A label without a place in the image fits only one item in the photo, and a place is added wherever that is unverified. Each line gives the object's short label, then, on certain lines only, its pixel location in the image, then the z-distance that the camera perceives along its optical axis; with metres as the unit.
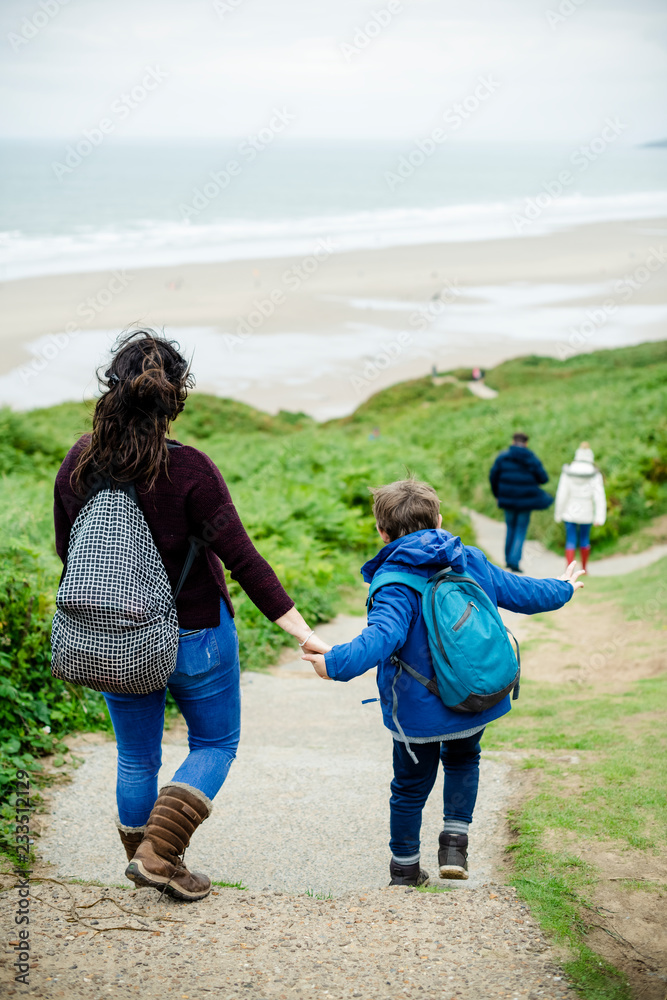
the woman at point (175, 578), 2.85
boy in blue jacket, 3.00
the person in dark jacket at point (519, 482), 10.16
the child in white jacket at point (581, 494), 10.08
